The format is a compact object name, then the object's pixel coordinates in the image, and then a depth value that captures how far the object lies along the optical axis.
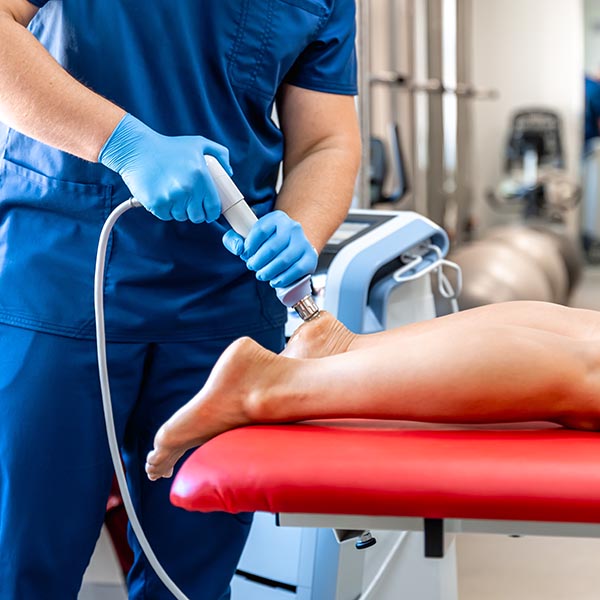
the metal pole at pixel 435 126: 5.89
